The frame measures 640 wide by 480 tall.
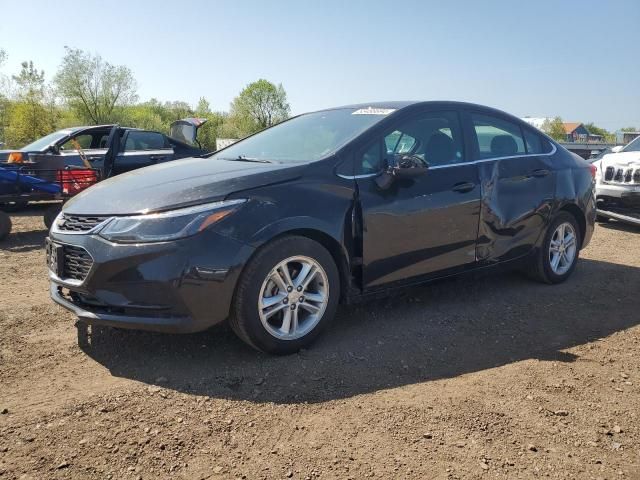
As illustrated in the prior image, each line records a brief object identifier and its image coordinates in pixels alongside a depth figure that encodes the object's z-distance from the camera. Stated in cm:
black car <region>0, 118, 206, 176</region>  969
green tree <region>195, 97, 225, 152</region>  7338
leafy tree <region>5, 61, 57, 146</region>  3678
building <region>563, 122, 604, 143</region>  11166
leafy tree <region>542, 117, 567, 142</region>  10825
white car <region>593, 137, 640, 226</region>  823
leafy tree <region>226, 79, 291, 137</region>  8500
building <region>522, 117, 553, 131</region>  11069
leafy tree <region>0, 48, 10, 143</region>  3888
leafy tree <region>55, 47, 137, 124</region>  5078
